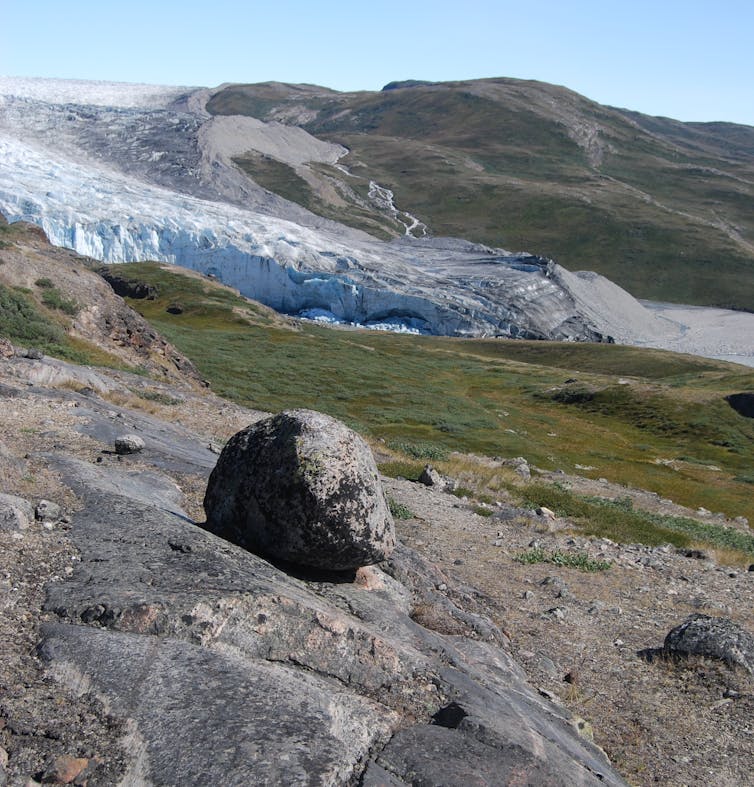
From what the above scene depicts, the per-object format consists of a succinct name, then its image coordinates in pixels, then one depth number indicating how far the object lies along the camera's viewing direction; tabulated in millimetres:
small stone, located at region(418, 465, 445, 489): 27891
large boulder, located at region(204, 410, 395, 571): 10453
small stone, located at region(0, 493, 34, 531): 9820
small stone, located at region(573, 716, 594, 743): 10688
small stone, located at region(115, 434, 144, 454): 16016
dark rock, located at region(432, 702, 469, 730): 8195
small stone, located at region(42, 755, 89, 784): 6094
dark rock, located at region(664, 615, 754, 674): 13312
